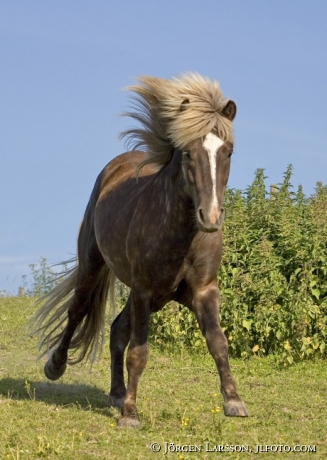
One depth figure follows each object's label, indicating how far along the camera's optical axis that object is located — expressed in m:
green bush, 20.12
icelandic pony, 11.61
